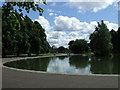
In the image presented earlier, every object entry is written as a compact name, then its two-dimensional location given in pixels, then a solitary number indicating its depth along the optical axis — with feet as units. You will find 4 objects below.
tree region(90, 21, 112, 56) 105.28
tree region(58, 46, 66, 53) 258.84
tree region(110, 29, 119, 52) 163.90
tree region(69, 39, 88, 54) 204.16
